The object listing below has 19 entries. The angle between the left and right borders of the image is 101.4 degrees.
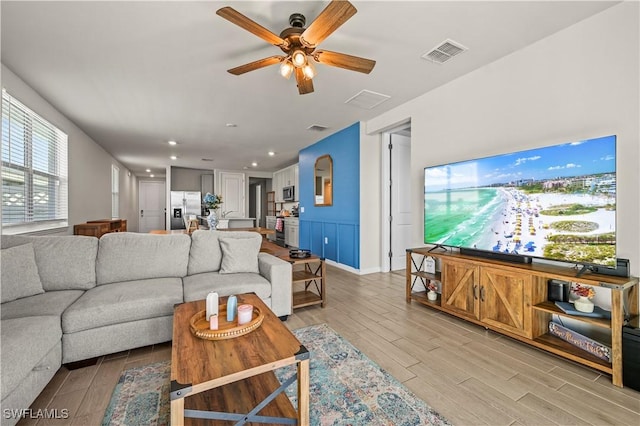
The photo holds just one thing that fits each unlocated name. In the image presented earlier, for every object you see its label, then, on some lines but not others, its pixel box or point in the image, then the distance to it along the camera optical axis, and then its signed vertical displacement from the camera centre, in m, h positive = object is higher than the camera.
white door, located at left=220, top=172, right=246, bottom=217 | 9.28 +0.70
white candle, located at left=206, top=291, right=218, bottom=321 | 1.55 -0.55
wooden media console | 1.69 -0.73
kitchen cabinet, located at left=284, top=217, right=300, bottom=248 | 7.24 -0.55
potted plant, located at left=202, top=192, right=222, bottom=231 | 3.93 +0.12
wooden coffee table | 1.08 -0.68
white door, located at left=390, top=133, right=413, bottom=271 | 4.69 +0.24
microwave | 7.80 +0.60
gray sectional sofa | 1.49 -0.64
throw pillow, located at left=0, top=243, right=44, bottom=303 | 1.88 -0.46
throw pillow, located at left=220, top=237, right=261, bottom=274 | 2.73 -0.45
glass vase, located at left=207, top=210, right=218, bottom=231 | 3.92 -0.13
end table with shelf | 2.97 -0.88
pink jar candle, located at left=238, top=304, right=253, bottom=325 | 1.54 -0.60
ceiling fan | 1.58 +1.21
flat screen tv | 1.81 +0.08
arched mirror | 5.35 +0.68
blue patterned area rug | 1.42 -1.12
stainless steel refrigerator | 8.66 +0.22
